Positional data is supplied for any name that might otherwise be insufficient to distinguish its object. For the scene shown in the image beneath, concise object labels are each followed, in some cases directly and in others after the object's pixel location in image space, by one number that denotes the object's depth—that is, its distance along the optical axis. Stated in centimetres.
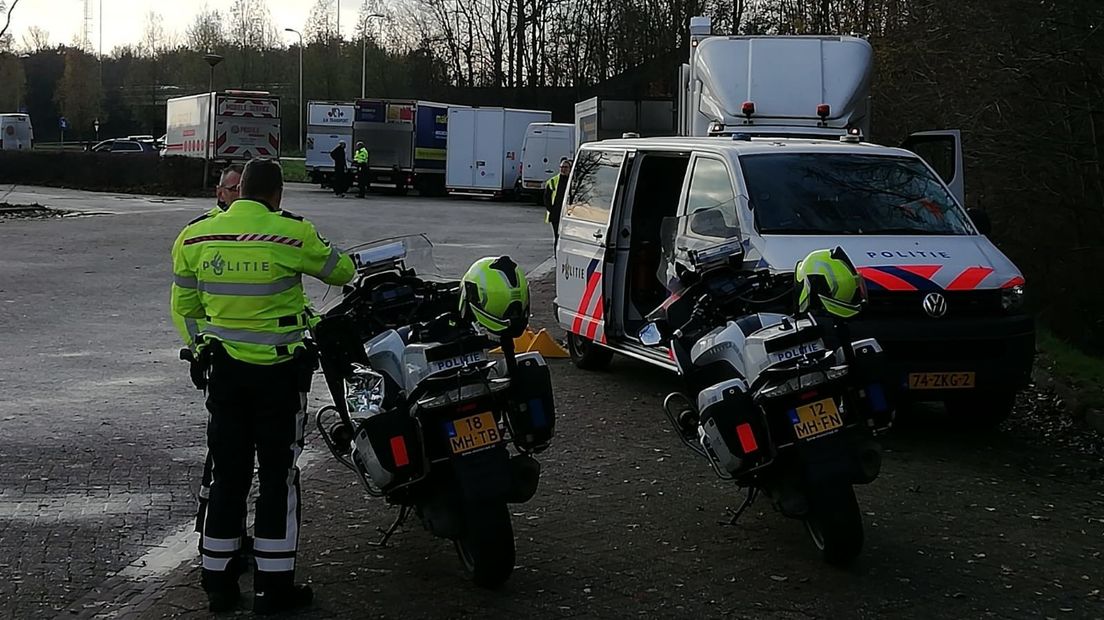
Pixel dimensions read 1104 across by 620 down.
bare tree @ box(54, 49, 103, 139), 9794
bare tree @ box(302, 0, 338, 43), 8975
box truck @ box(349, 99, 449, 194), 4678
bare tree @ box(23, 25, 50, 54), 10841
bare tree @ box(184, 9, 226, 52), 9362
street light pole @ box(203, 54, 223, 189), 4475
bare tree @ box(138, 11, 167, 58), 10262
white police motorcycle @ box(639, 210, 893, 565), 600
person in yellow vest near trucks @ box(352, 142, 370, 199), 4412
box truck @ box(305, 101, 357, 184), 4934
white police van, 876
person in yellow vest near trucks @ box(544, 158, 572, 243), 1581
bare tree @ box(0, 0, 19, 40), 3516
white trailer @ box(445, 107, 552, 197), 4544
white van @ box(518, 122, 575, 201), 4216
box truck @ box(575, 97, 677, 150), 2800
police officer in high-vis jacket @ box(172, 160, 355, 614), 553
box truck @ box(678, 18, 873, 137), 1439
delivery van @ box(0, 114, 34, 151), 7494
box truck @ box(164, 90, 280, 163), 4544
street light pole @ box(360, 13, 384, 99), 7356
